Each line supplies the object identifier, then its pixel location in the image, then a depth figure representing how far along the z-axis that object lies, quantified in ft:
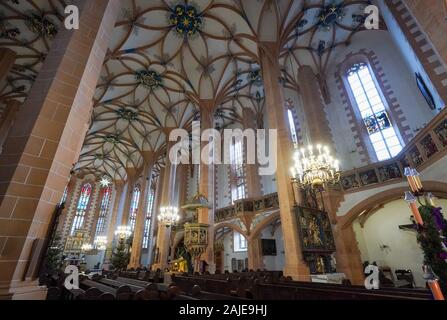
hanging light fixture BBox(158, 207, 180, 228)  35.58
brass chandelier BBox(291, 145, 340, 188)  20.33
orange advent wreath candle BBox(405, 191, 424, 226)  7.79
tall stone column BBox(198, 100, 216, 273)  34.47
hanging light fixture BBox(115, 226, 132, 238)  57.21
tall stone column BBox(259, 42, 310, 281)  21.22
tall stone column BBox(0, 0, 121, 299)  8.34
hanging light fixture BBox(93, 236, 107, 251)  71.21
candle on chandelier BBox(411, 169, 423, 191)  9.55
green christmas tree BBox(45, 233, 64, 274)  35.80
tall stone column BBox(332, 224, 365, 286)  25.73
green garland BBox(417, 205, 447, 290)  14.12
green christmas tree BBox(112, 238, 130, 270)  53.06
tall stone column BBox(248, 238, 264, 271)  38.47
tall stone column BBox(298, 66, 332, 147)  35.91
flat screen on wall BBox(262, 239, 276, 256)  44.76
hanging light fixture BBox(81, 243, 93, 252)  74.18
